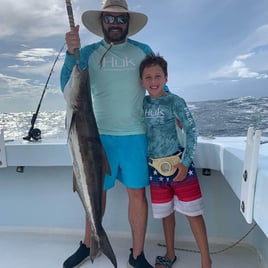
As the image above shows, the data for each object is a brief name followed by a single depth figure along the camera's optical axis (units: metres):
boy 1.58
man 1.65
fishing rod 2.16
